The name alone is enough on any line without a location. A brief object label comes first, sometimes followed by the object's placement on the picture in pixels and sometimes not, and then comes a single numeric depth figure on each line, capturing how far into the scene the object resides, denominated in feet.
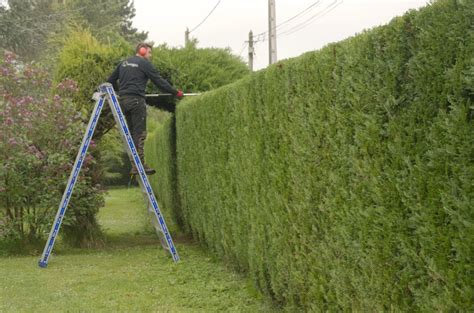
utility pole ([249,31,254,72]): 99.09
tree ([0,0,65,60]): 111.14
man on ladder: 32.62
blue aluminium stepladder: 30.25
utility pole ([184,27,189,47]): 128.53
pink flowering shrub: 35.12
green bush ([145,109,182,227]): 46.49
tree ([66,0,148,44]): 157.89
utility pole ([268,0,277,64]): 67.90
